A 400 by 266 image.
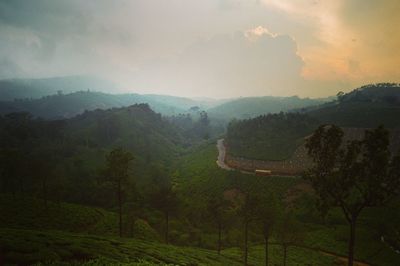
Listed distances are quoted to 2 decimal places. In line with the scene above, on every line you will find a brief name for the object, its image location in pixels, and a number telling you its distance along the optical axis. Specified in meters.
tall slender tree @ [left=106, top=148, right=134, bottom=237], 57.28
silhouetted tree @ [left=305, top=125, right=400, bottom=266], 35.28
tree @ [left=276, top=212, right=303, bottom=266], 56.69
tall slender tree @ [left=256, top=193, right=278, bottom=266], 54.06
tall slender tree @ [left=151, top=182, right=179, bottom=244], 70.62
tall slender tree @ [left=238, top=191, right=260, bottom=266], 55.37
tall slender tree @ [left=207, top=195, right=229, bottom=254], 65.35
